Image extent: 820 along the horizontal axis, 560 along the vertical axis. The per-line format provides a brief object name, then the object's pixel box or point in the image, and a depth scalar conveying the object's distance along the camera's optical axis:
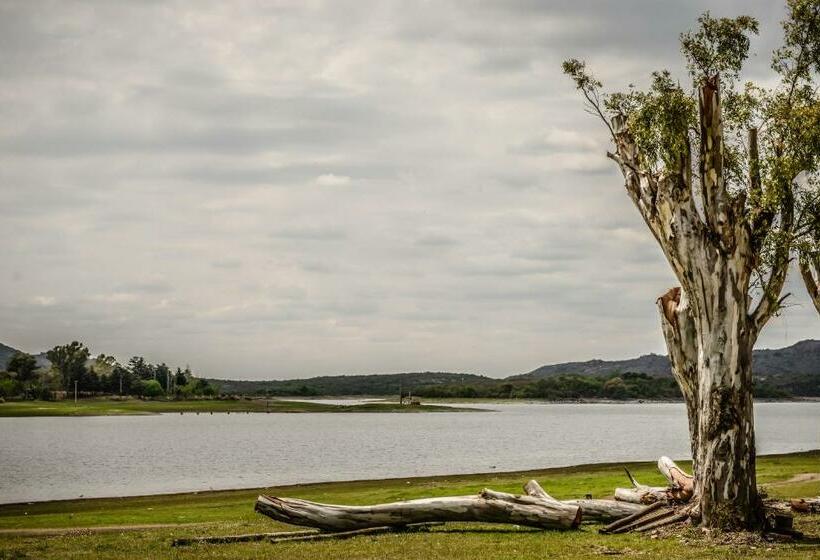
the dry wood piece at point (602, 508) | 27.08
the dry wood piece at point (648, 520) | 25.09
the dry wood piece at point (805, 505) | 28.41
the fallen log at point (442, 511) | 25.27
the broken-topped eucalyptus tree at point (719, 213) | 24.14
